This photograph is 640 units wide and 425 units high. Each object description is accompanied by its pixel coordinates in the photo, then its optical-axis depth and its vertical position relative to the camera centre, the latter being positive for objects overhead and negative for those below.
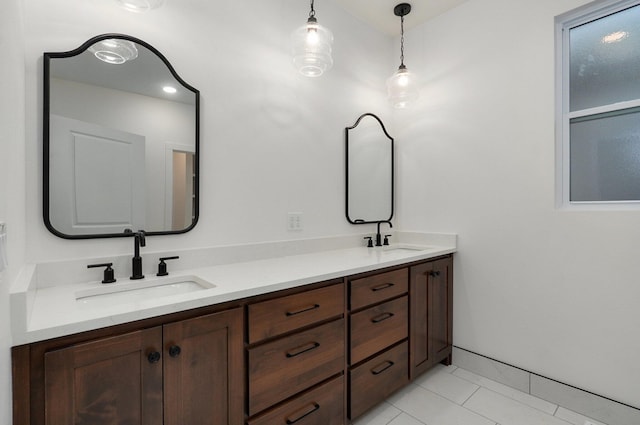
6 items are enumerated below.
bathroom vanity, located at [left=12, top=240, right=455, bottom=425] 0.89 -0.54
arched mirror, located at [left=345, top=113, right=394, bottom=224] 2.49 +0.34
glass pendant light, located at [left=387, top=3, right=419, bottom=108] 2.41 +0.98
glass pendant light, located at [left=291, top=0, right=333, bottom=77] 1.79 +0.96
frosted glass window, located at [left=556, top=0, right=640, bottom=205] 1.80 +0.64
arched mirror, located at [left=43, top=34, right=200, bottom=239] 1.31 +0.32
